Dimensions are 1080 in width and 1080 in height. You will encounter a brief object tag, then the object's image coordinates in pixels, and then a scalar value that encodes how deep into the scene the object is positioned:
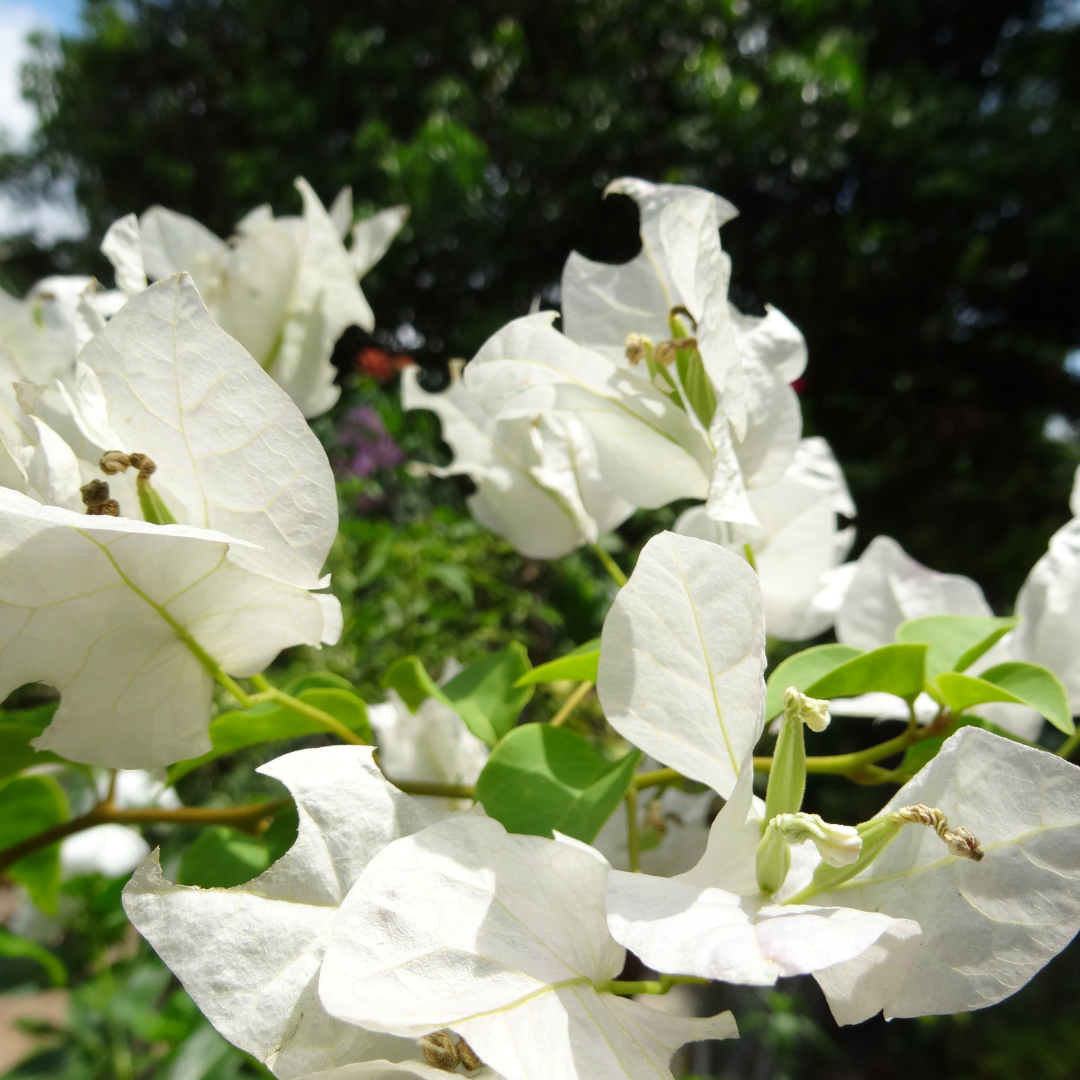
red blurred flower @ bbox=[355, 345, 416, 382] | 1.86
